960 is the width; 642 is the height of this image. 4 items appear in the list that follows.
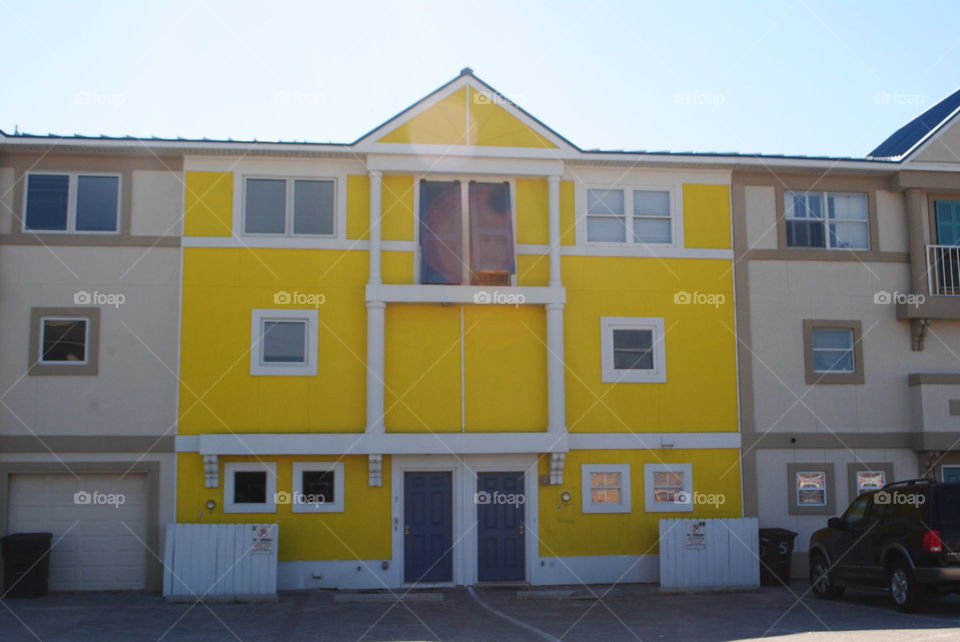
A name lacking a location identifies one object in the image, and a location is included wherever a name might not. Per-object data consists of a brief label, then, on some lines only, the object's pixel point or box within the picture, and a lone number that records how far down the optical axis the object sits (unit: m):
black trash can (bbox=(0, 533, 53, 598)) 18.05
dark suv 14.45
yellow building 19.20
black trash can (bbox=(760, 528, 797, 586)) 19.28
